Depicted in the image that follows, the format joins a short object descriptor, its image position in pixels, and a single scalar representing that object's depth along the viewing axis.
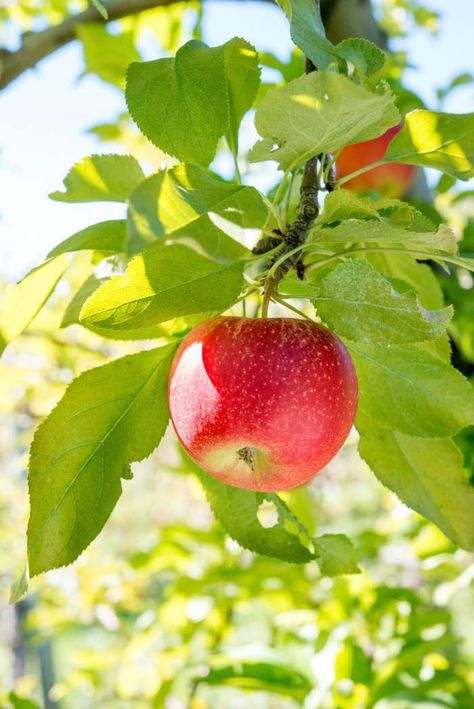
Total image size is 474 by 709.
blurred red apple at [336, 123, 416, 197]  1.18
